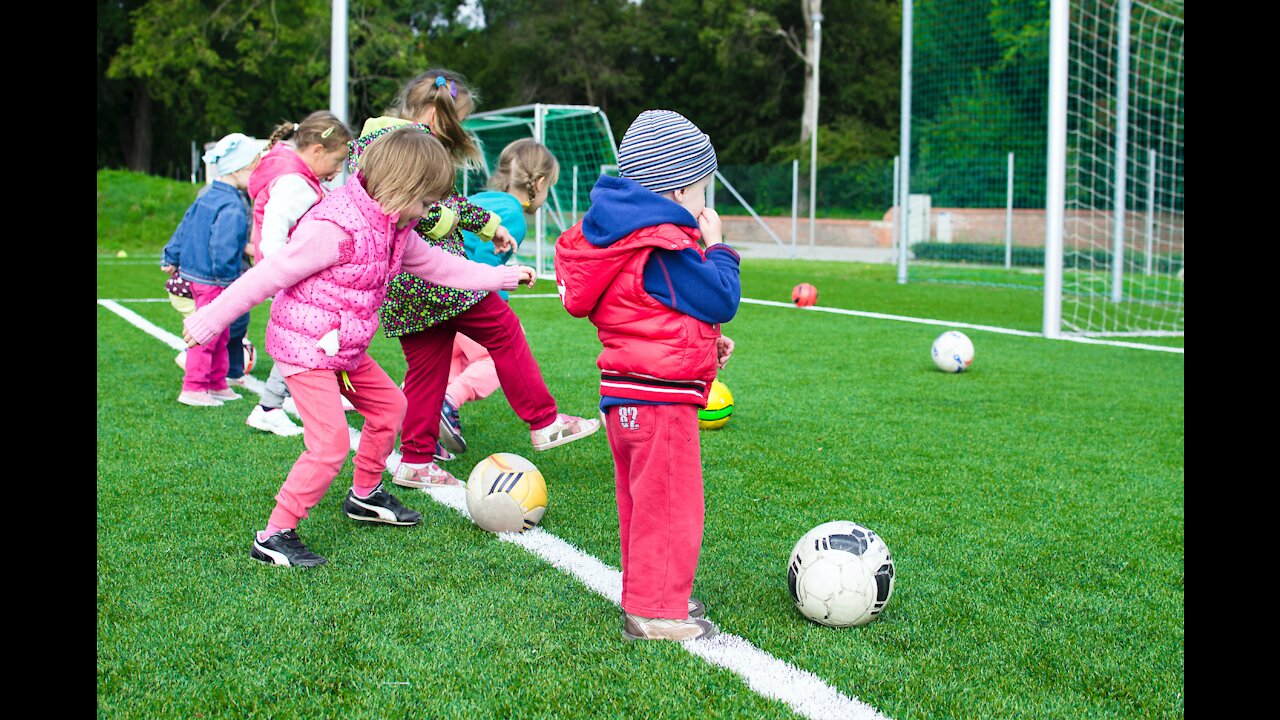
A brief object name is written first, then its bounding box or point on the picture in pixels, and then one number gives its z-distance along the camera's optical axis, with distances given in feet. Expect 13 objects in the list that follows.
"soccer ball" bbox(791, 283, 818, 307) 43.96
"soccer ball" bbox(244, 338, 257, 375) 26.93
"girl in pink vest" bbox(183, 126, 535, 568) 12.71
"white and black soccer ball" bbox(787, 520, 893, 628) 10.96
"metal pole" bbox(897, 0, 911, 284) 56.18
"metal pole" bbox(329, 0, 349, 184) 33.76
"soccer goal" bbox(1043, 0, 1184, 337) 34.55
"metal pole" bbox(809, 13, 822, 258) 86.79
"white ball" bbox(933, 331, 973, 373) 27.58
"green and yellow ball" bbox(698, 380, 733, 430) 20.44
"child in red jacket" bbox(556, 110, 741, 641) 10.37
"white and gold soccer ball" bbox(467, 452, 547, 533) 14.16
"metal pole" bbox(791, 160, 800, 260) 86.26
